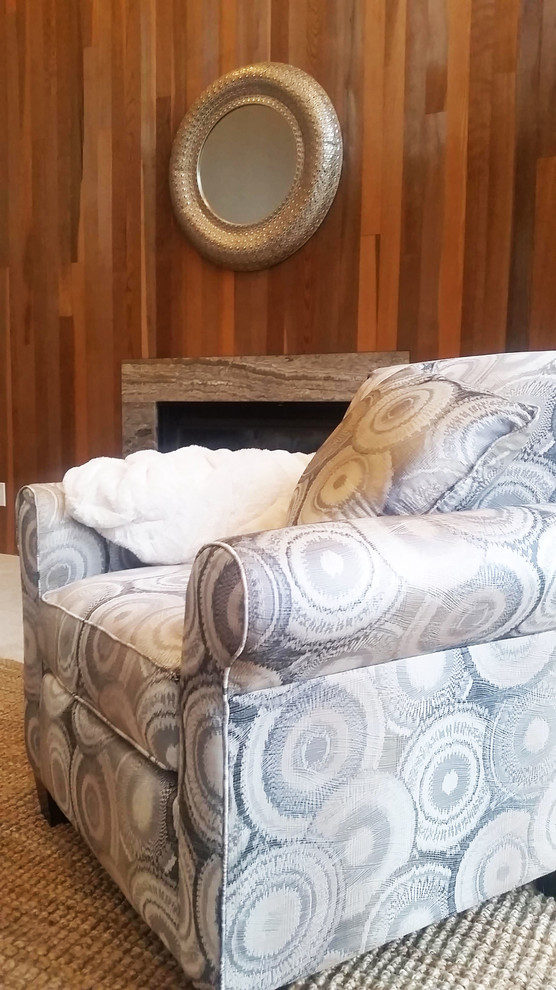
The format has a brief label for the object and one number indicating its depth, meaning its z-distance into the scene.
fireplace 2.65
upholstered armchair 0.76
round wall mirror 2.56
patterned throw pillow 0.98
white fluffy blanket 1.31
